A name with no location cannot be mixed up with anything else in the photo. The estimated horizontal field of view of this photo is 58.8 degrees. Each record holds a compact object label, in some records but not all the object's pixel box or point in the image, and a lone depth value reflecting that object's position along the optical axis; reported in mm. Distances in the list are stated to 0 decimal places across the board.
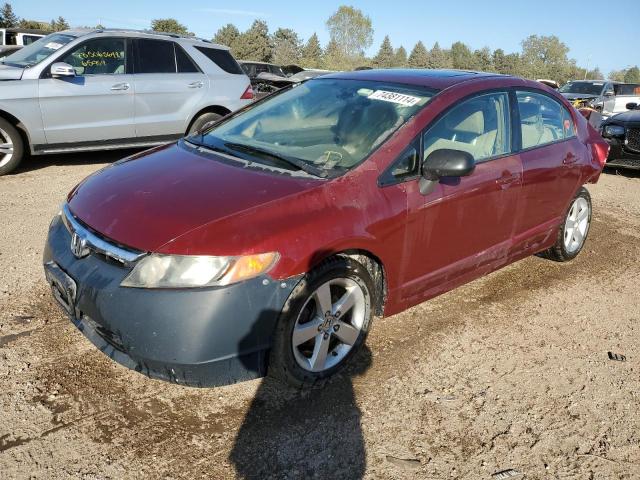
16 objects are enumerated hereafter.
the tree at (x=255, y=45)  68875
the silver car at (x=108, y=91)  6828
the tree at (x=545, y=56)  84750
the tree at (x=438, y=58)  84806
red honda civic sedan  2521
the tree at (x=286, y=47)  75750
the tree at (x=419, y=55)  89500
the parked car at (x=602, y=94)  15733
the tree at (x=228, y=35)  71750
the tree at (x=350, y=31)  76312
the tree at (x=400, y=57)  90712
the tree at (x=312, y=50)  81375
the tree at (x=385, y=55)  87925
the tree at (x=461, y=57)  84750
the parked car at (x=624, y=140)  9070
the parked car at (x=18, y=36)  17672
